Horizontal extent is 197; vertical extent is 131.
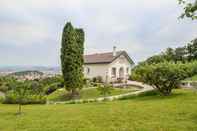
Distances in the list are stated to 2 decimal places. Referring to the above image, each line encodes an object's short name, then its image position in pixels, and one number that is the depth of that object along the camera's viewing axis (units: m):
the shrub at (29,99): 11.48
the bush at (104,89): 11.33
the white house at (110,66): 19.58
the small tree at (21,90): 9.05
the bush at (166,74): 10.64
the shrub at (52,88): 18.13
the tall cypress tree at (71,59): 14.85
